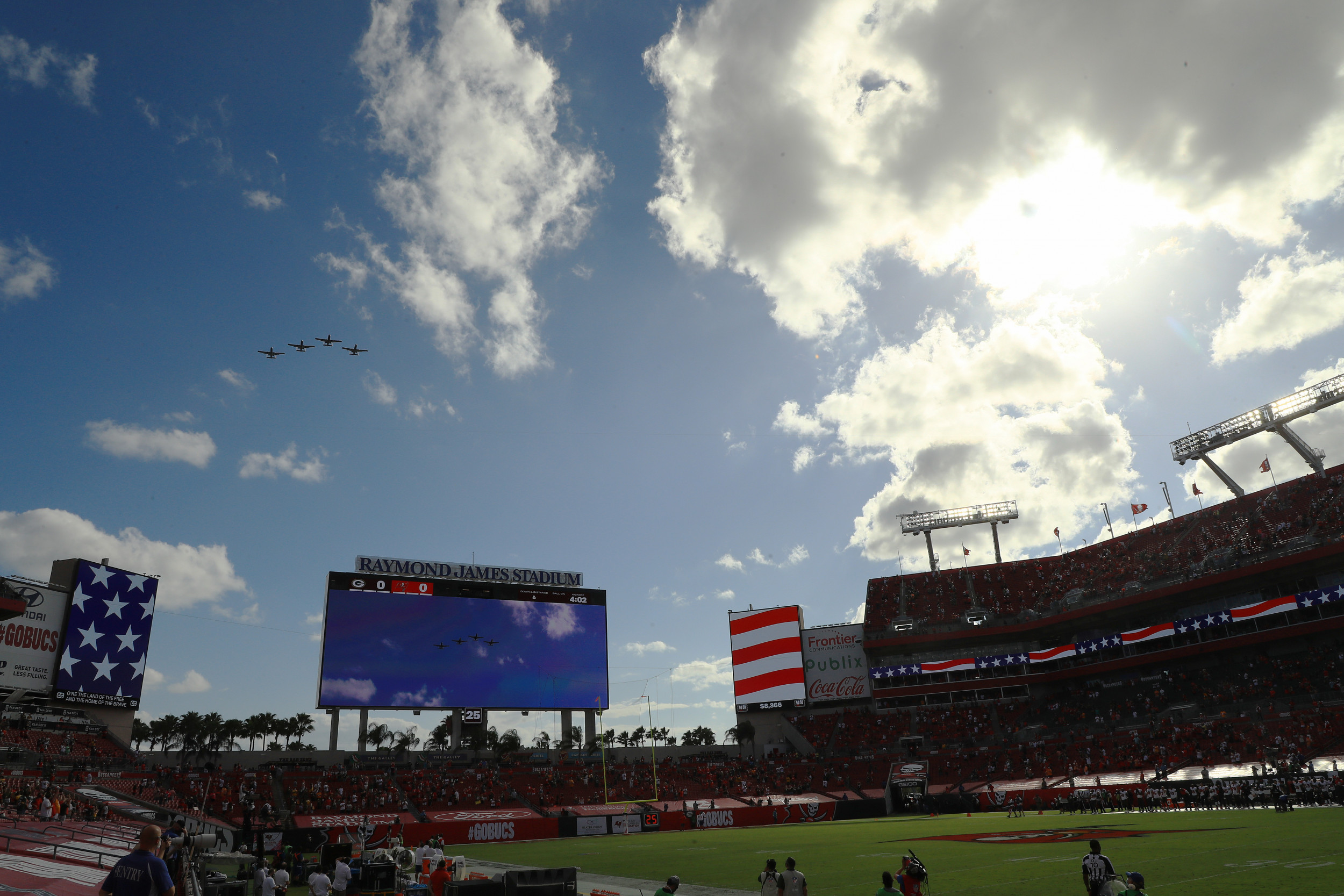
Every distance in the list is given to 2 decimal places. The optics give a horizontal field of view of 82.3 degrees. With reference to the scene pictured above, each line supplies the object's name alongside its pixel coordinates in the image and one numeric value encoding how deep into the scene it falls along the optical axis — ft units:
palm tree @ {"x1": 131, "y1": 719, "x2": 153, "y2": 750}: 372.79
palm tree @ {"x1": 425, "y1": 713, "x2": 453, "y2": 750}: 419.74
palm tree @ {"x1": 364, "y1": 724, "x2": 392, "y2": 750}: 448.65
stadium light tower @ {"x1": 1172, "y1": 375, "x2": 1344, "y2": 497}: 223.30
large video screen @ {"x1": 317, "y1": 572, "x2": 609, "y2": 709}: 212.23
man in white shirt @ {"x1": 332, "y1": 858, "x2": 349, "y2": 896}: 66.64
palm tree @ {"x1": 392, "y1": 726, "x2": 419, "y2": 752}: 454.40
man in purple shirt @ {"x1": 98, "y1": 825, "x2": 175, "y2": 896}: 29.22
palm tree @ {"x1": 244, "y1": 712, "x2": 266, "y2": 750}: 369.30
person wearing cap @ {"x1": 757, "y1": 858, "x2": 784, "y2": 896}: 48.68
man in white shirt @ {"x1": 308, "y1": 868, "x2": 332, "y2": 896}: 64.44
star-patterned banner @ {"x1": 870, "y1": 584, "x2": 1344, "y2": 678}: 190.19
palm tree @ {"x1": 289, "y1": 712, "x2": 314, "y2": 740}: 394.34
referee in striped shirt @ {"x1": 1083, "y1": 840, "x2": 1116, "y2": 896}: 49.60
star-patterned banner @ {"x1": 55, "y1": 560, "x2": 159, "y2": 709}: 199.41
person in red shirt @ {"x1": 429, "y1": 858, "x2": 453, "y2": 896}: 65.57
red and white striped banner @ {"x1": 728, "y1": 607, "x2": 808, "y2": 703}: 284.00
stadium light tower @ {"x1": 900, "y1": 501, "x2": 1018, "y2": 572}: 311.88
